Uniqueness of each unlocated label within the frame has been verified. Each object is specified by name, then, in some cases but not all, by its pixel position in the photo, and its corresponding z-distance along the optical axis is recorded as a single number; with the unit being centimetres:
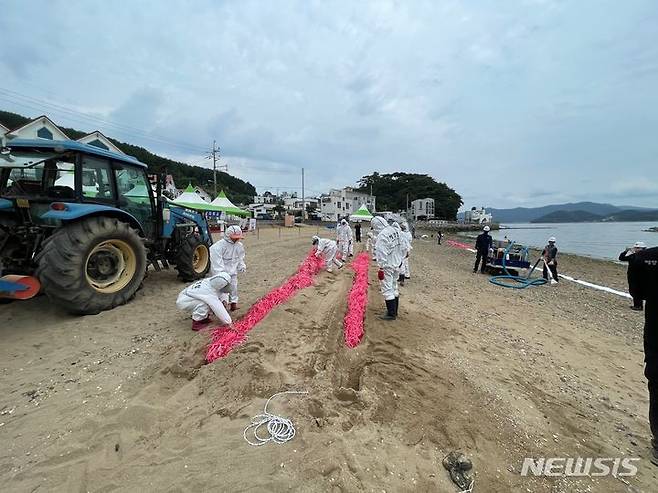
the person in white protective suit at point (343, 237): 1270
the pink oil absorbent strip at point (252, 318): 358
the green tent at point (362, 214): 2309
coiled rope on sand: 226
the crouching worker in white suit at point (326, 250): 1011
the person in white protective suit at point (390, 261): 543
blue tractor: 421
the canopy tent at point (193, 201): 2055
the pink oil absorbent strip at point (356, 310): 438
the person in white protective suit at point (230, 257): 507
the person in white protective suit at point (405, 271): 915
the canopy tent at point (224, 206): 2425
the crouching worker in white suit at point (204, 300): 430
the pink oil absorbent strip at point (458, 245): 2667
